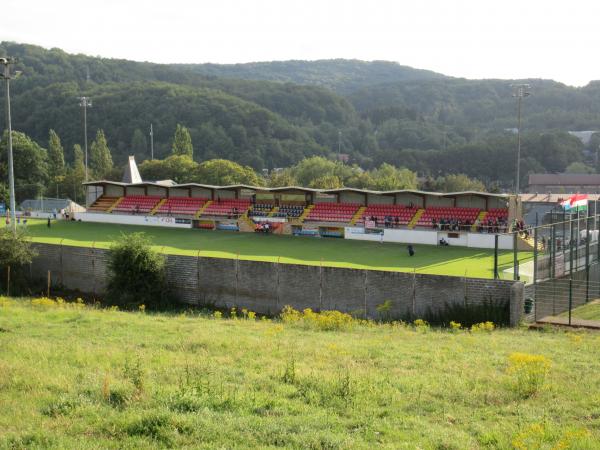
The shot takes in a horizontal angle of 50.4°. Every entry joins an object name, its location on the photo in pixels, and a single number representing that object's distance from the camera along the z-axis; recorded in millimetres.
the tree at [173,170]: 87125
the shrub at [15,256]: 33000
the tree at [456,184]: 98188
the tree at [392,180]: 86375
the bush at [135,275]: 29844
